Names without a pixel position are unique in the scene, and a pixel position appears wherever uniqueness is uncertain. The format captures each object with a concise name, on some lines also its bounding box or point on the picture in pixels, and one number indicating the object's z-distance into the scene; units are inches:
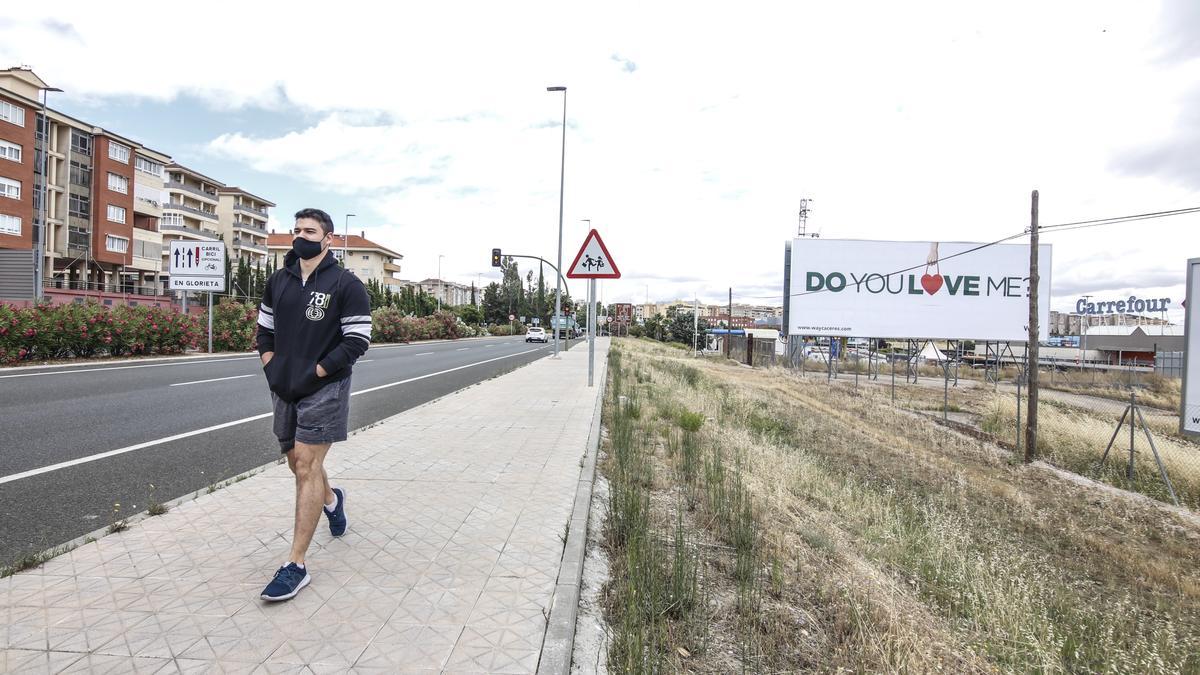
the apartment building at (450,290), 6530.5
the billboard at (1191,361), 362.0
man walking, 123.5
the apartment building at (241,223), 3110.2
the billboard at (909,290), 1294.3
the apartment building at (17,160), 1604.3
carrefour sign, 2354.8
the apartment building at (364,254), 3752.5
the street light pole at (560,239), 1150.2
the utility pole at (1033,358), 470.6
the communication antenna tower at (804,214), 2546.8
